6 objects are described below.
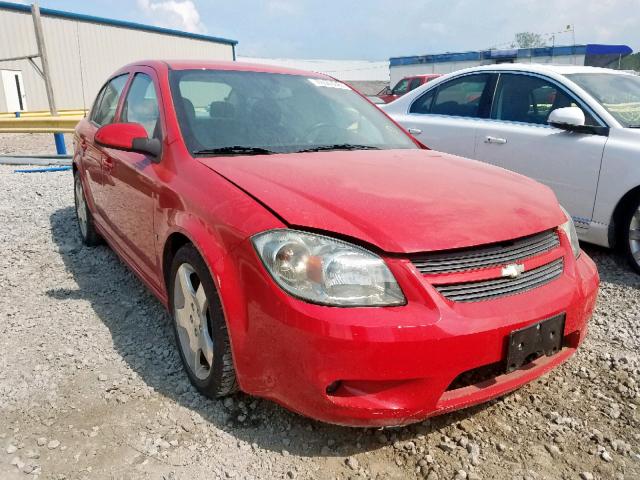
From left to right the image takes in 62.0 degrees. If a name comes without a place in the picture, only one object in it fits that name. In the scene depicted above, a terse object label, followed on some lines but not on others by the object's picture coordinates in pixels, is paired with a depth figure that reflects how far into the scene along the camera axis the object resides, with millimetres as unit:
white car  3840
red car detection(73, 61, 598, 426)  1767
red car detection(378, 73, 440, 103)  16316
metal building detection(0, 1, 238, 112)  19953
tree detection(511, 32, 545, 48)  68044
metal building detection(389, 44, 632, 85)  29625
